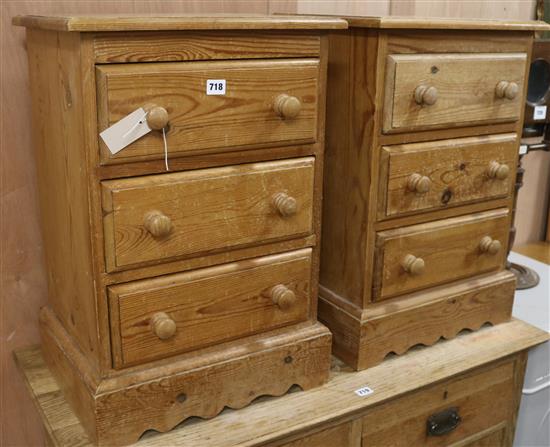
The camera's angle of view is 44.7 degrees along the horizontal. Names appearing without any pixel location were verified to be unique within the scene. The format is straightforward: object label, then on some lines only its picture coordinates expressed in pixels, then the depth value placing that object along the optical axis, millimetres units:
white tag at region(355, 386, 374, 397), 1246
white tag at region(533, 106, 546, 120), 1660
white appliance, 1519
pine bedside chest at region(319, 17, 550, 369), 1194
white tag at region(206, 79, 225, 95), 996
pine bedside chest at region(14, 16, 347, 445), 948
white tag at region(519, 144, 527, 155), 1671
